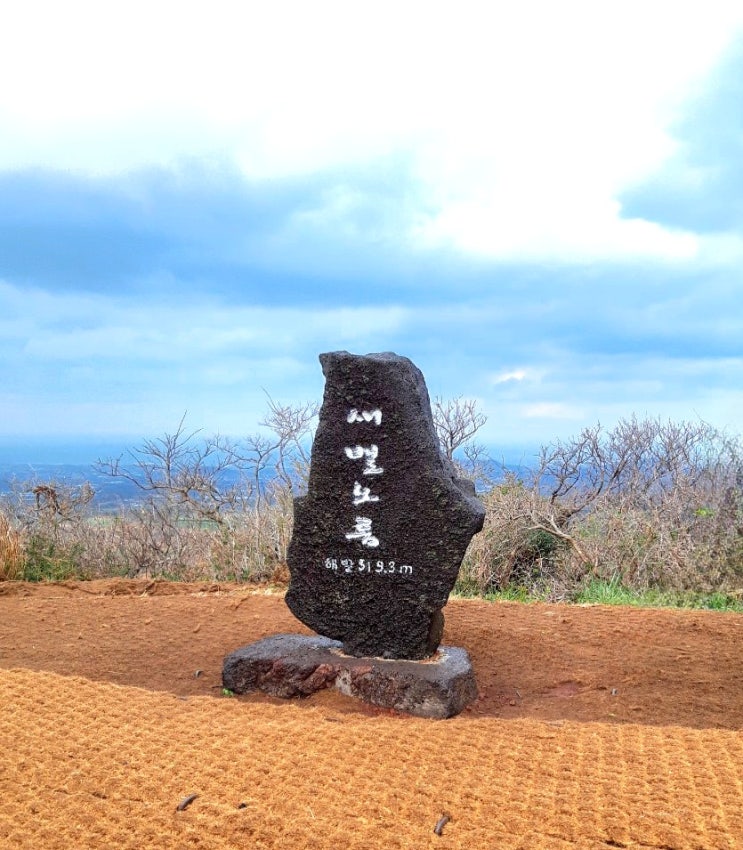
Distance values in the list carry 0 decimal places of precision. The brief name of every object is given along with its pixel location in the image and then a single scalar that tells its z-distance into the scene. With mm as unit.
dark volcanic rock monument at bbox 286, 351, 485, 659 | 5262
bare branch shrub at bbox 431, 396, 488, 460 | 11133
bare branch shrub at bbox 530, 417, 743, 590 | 9586
